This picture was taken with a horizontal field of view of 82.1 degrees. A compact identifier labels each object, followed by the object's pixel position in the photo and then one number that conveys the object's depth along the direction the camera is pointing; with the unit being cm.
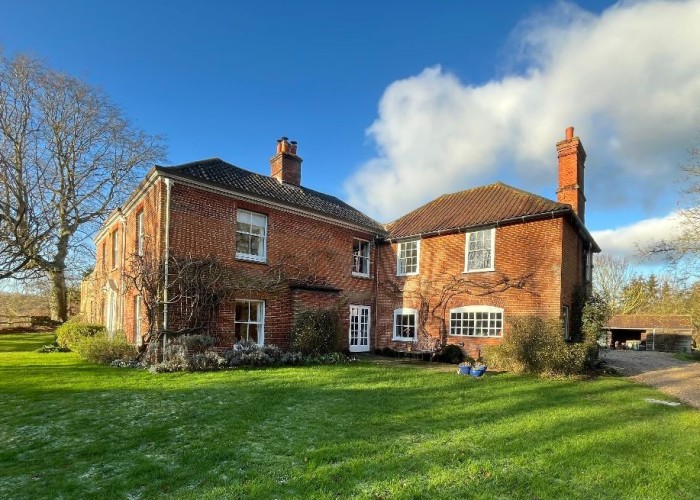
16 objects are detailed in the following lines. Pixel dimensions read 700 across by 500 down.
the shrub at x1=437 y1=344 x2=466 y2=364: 1547
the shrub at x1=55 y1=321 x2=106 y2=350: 1666
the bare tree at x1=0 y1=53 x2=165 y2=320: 2102
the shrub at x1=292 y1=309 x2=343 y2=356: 1419
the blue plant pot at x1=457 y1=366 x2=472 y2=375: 1186
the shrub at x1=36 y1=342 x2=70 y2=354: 1701
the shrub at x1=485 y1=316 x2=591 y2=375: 1210
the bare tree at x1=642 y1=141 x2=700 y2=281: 1545
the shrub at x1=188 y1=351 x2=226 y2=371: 1136
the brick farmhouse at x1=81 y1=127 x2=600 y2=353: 1348
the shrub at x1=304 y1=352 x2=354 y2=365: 1372
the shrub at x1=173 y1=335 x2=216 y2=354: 1171
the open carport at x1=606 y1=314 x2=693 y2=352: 3644
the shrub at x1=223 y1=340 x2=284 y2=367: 1236
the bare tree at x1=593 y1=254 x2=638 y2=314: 4397
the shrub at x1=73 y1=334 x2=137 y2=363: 1274
